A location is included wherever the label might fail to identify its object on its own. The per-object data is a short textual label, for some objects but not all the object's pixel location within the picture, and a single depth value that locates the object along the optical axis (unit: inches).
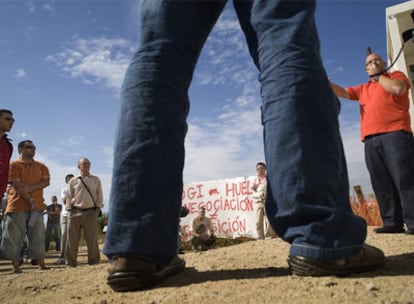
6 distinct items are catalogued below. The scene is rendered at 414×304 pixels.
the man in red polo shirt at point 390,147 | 122.5
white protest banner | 468.1
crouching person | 377.4
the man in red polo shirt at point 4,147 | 164.2
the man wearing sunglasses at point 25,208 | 189.5
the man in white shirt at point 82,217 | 235.5
